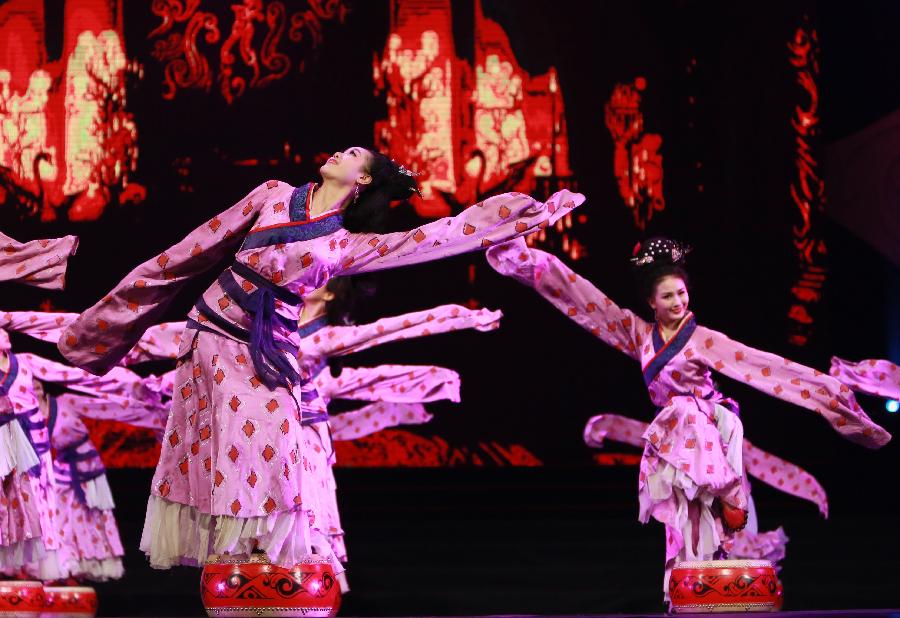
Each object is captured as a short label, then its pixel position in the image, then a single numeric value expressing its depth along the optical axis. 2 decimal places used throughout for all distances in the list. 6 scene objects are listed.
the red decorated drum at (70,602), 8.62
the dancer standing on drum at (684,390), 8.23
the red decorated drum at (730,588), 7.83
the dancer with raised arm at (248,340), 6.28
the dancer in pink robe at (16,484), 9.22
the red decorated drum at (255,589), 6.34
